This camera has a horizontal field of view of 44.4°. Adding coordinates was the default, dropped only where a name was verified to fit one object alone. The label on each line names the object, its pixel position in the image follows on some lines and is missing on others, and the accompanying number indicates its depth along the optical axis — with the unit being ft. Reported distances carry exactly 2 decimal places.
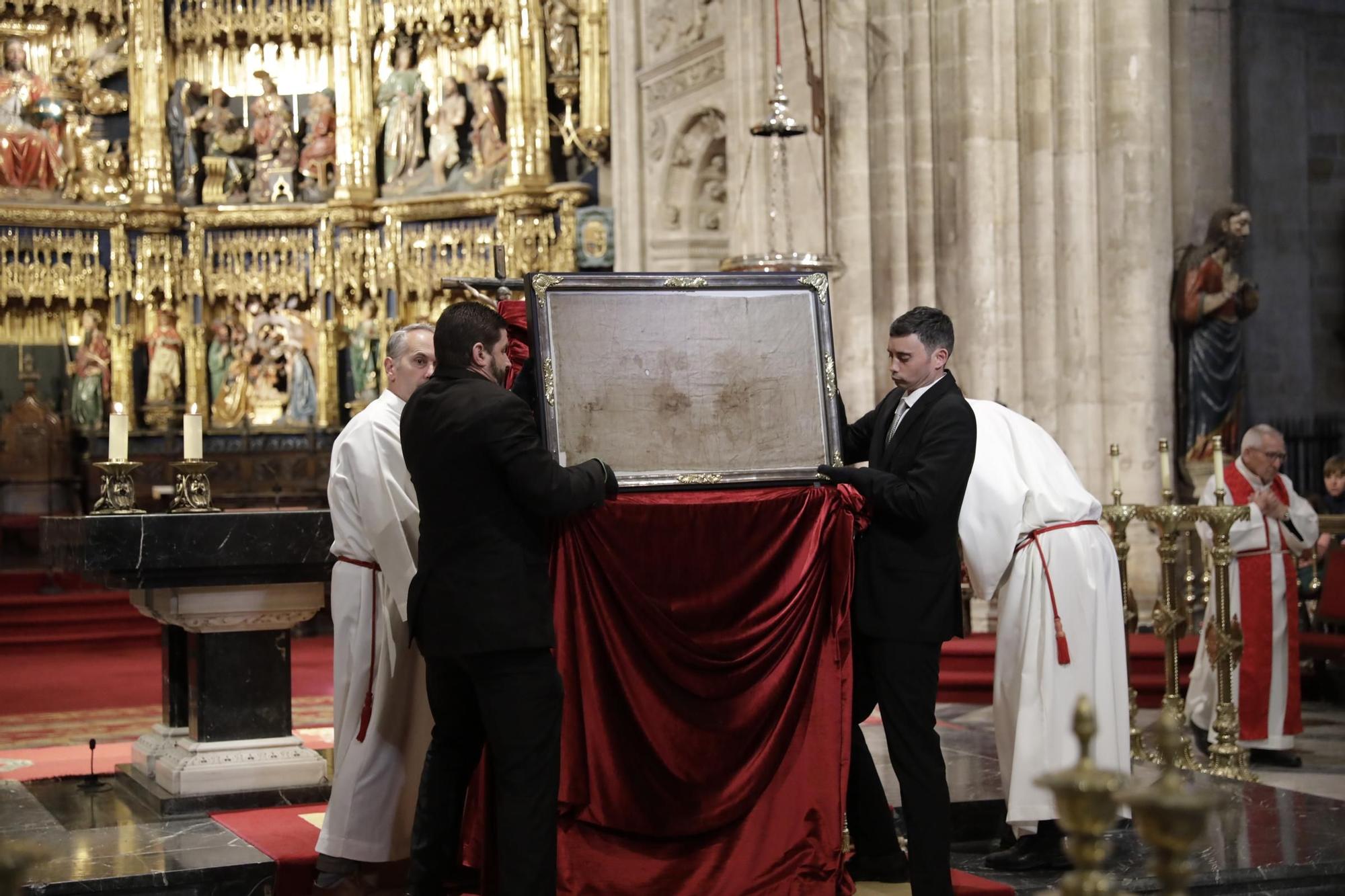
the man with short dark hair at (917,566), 13.43
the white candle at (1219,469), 21.43
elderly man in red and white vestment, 23.11
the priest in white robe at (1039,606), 15.38
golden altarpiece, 44.52
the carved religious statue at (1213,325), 31.96
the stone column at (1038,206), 31.83
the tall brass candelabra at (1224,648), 21.12
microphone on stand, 19.39
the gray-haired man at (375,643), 14.98
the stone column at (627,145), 42.22
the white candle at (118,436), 17.84
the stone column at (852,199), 32.71
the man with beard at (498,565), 12.50
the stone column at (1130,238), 31.73
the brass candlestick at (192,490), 18.92
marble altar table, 17.12
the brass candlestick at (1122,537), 21.20
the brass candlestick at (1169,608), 21.44
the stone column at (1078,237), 31.81
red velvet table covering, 13.51
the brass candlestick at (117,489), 17.94
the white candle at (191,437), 18.48
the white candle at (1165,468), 21.21
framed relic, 13.88
